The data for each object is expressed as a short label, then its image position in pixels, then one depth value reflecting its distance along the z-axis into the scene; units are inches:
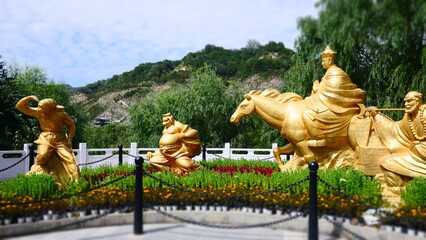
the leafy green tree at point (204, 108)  677.9
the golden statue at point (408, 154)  232.8
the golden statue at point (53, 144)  263.9
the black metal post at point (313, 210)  167.2
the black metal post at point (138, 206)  183.8
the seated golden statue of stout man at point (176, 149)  311.3
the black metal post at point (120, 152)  436.8
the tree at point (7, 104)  473.7
